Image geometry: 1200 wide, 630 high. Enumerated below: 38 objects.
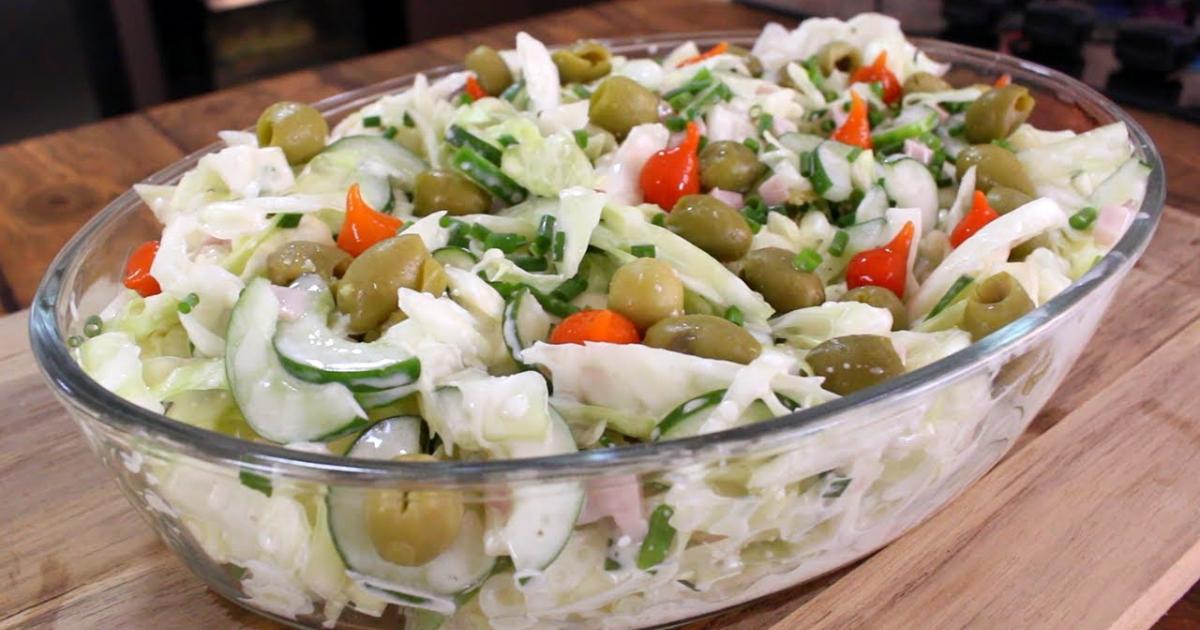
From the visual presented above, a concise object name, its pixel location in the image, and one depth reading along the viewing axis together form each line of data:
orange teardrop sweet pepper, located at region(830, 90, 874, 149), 0.52
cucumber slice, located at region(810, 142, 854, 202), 0.50
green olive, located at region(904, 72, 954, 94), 0.56
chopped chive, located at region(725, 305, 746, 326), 0.44
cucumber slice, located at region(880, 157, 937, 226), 0.50
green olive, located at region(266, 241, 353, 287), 0.46
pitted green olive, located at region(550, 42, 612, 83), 0.57
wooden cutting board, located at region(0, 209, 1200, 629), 0.43
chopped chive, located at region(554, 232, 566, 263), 0.46
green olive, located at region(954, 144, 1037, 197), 0.50
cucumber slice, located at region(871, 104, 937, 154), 0.52
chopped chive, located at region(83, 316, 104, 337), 0.46
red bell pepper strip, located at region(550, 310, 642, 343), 0.43
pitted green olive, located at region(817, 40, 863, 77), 0.58
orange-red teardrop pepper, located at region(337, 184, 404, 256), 0.47
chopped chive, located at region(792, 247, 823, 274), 0.46
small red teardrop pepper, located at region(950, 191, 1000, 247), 0.48
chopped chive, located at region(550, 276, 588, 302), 0.45
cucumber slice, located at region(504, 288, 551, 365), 0.44
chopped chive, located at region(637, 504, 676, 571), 0.40
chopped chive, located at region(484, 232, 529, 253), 0.47
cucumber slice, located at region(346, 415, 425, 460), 0.41
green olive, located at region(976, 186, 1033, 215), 0.49
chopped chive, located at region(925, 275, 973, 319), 0.45
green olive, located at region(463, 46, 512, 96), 0.57
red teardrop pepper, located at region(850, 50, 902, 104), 0.56
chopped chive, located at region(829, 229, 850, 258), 0.48
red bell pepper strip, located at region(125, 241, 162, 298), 0.47
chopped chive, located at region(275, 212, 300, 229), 0.48
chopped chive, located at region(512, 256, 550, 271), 0.47
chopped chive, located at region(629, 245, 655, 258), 0.46
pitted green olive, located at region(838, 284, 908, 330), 0.45
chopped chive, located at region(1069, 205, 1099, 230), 0.47
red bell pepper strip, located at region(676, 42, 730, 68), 0.59
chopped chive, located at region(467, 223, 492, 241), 0.47
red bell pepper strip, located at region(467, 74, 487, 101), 0.57
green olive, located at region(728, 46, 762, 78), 0.58
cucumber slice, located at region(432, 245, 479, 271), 0.46
